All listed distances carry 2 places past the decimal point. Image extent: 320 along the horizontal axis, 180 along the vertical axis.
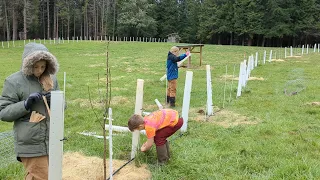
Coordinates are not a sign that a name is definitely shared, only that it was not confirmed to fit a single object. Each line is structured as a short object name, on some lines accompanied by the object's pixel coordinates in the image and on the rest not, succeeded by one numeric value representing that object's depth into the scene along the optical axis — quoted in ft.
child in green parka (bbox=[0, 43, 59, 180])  10.17
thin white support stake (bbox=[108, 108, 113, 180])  11.60
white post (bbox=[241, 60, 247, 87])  36.58
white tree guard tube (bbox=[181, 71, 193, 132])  20.71
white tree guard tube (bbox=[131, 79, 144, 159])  16.10
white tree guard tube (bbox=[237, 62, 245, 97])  34.08
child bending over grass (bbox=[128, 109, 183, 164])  15.26
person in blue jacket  30.27
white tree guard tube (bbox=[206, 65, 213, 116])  24.97
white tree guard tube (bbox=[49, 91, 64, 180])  8.85
